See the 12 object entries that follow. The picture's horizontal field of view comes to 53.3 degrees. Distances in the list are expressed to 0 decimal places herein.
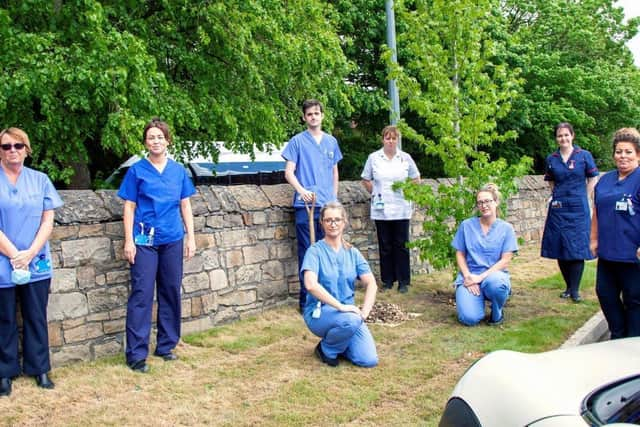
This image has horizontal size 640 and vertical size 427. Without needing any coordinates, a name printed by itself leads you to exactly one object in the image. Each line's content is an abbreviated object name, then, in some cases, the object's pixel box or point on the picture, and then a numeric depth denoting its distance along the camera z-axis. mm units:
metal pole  9742
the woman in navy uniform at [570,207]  6926
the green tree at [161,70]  8086
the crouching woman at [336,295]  4703
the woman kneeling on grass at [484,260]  6027
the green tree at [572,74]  19406
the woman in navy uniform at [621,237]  4785
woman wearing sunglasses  4297
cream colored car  2059
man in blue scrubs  6418
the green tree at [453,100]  6887
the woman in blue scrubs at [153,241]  4910
